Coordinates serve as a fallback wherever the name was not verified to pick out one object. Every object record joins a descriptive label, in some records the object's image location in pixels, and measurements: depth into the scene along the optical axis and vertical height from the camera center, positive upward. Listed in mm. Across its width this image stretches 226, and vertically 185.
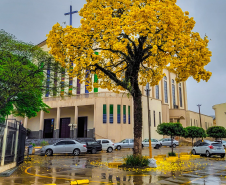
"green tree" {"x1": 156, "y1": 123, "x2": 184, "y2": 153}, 21406 +263
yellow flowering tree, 10844 +4972
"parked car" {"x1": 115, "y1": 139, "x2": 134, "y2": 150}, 30484 -1737
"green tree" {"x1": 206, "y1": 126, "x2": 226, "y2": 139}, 35094 -24
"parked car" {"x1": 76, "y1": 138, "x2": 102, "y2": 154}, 24594 -1663
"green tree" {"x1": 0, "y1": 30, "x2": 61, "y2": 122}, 15656 +4485
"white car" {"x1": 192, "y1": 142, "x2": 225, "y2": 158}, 19406 -1524
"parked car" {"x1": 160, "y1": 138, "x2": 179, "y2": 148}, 37519 -1764
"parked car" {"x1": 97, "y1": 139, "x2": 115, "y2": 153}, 26969 -1615
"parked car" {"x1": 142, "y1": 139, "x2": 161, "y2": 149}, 33531 -1761
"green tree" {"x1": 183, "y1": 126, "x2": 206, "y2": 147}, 32750 -35
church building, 36000 +2760
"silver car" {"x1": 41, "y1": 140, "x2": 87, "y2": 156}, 21250 -1617
